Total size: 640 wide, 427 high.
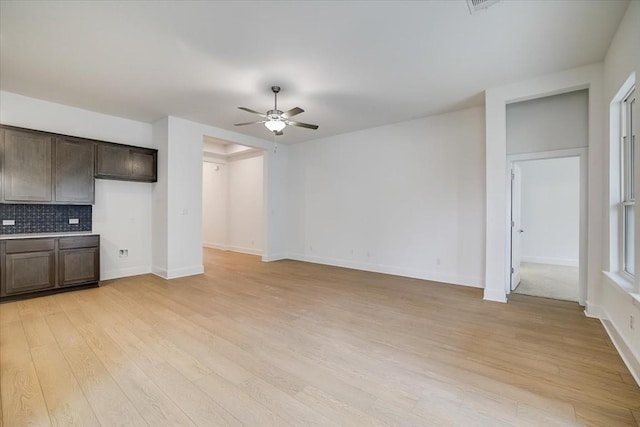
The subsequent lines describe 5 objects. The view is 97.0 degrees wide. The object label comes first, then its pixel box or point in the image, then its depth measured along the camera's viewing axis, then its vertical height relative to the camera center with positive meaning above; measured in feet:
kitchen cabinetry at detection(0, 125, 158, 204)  12.98 +2.35
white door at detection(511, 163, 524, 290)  14.64 -0.52
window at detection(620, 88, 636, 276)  9.24 +1.06
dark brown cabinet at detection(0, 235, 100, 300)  12.50 -2.55
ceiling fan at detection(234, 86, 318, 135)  12.82 +4.22
